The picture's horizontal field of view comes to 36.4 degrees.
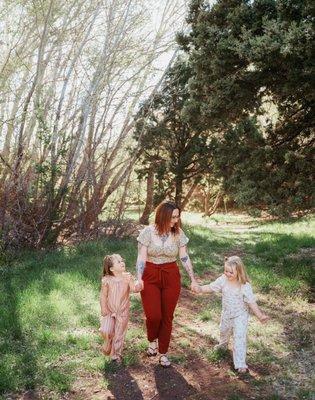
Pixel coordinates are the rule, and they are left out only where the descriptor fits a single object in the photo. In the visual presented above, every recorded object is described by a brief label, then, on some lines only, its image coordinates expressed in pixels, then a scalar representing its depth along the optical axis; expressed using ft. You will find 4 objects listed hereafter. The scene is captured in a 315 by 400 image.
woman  16.44
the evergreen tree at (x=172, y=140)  47.26
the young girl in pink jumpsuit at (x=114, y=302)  16.37
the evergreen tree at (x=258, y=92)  22.82
